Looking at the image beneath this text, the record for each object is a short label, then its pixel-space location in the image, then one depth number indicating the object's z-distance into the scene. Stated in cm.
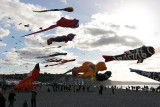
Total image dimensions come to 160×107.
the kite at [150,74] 1683
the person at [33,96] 1380
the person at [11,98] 1430
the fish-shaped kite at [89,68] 1769
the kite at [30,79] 2672
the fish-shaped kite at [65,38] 1873
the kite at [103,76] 1658
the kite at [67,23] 1532
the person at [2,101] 980
